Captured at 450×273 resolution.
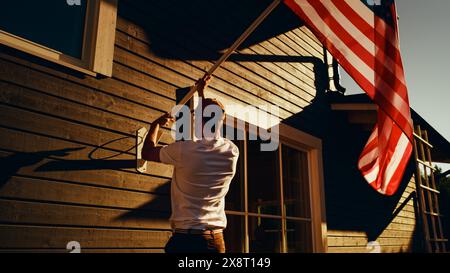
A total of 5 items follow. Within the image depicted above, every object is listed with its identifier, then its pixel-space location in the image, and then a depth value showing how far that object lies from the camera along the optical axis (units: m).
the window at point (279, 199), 3.98
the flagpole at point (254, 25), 2.74
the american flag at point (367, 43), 2.84
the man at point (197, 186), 2.45
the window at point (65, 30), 2.49
